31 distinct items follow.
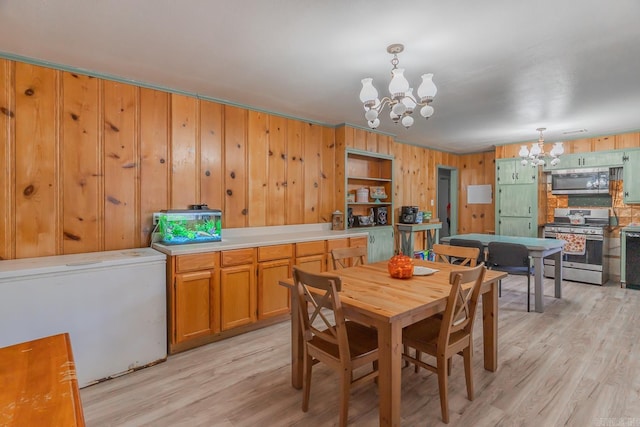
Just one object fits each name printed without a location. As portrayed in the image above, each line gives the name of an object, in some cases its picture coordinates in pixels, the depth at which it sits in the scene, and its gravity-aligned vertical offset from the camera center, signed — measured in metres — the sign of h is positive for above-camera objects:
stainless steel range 4.82 -0.52
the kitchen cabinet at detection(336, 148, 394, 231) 4.80 +0.42
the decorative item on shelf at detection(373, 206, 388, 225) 5.11 -0.08
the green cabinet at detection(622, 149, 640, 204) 4.75 +0.51
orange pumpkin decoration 2.29 -0.41
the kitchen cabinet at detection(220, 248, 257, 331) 3.06 -0.76
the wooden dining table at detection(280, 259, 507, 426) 1.68 -0.54
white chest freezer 2.09 -0.68
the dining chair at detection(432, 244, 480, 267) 2.75 -0.37
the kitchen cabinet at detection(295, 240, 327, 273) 3.62 -0.52
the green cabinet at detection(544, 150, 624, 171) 4.94 +0.80
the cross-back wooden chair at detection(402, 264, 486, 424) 1.86 -0.79
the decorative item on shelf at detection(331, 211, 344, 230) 4.51 -0.14
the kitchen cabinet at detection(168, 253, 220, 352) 2.77 -0.79
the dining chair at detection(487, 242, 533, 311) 3.75 -0.56
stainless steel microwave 5.07 +0.47
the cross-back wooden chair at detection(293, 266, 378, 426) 1.76 -0.80
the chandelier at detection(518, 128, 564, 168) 4.38 +0.79
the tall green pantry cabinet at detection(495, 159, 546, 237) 5.65 +0.20
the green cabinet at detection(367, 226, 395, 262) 4.78 -0.51
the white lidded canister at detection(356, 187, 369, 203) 4.91 +0.22
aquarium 3.02 -0.16
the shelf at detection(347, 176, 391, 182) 4.75 +0.47
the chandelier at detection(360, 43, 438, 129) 2.15 +0.76
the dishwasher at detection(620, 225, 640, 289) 4.61 -0.66
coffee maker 5.55 -0.09
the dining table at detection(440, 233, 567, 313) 3.74 -0.49
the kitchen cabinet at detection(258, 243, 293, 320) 3.33 -0.71
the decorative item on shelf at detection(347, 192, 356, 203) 4.75 +0.19
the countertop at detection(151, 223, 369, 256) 2.88 -0.31
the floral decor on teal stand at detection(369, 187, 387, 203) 5.10 +0.26
